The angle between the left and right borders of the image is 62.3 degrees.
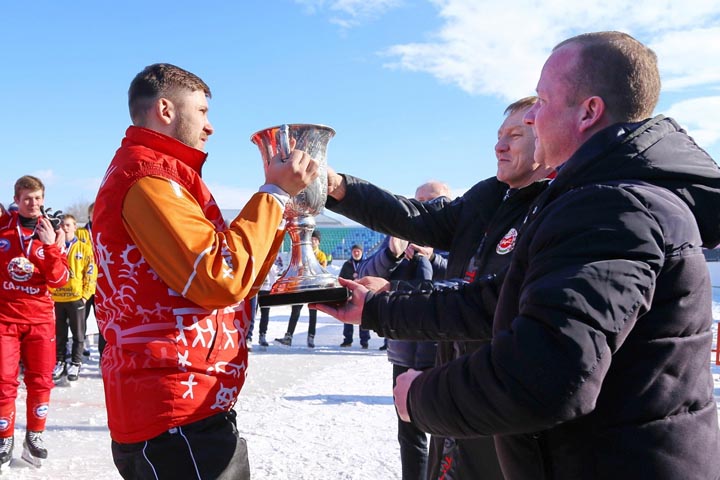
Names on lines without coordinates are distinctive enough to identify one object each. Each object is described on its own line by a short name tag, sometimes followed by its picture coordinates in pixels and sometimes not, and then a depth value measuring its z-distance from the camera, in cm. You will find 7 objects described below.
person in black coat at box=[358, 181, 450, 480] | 360
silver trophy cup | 214
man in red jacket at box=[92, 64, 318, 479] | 175
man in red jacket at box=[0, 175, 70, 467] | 431
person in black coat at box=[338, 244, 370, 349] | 1055
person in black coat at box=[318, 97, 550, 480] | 191
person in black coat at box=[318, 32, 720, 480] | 108
